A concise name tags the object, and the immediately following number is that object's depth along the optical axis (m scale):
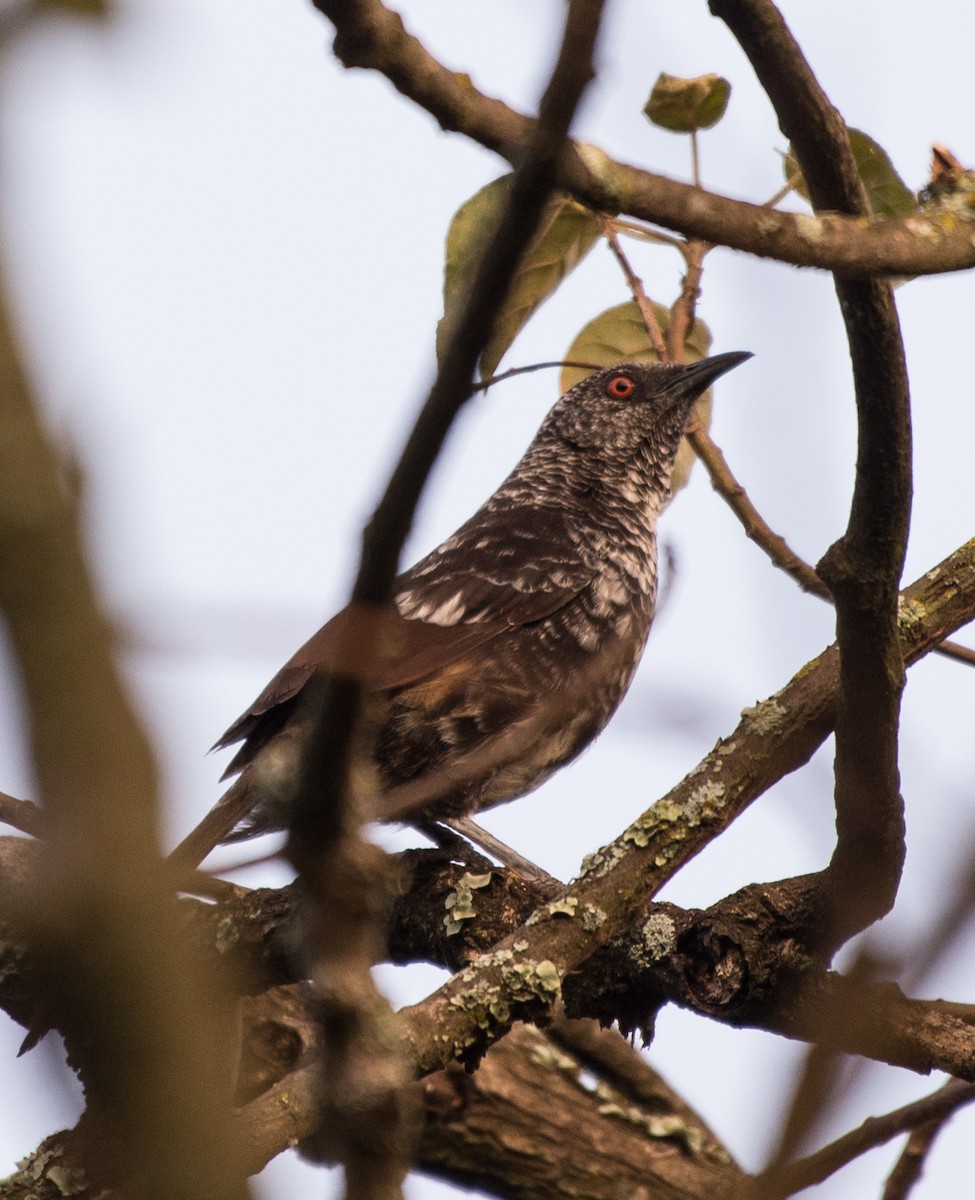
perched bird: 9.83
